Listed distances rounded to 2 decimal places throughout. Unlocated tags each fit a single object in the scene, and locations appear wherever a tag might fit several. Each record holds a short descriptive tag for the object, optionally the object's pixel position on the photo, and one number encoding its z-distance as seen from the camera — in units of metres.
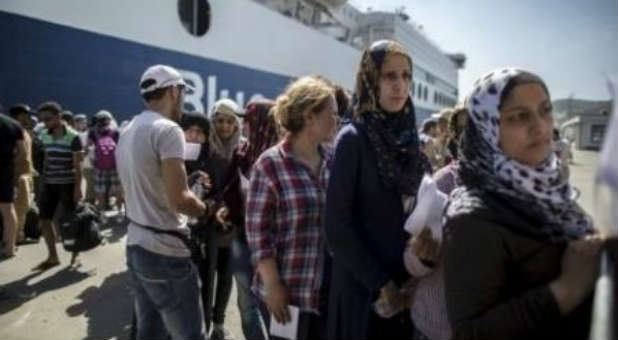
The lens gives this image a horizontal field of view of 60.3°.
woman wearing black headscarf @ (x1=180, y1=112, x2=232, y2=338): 3.06
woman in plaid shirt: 1.84
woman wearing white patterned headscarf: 1.11
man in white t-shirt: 2.15
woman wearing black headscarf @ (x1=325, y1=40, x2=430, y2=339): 1.62
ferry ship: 7.79
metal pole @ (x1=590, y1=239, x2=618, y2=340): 0.82
